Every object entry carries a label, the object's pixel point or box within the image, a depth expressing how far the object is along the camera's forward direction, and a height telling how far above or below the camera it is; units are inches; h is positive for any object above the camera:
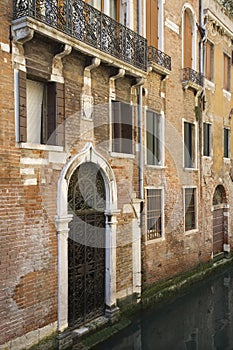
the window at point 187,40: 473.1 +185.5
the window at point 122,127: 347.3 +53.2
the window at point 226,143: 611.2 +66.5
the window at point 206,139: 526.6 +62.9
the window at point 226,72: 604.1 +182.5
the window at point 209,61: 537.6 +179.4
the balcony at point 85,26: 239.6 +117.7
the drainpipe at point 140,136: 370.9 +48.0
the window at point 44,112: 267.6 +52.7
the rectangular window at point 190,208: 477.4 -33.2
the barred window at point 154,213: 398.9 -33.3
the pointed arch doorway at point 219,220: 569.9 -58.3
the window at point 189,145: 478.6 +49.7
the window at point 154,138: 401.1 +49.8
